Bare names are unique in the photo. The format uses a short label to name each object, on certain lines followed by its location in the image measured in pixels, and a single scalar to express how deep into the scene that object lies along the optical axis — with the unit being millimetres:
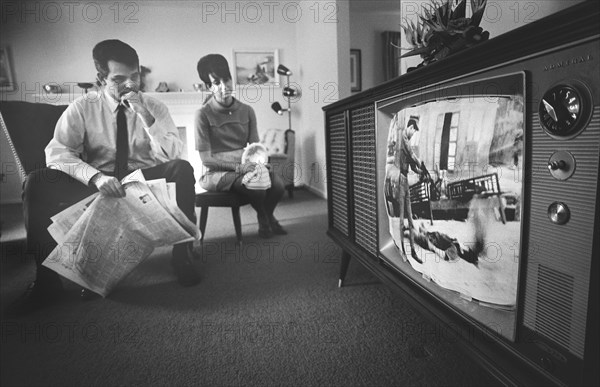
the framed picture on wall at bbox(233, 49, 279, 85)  3902
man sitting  1349
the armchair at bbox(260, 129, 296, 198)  3652
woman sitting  2057
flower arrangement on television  840
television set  436
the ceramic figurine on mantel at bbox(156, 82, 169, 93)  3412
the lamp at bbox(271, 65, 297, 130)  3840
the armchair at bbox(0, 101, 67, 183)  1450
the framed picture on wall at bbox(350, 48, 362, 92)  4559
